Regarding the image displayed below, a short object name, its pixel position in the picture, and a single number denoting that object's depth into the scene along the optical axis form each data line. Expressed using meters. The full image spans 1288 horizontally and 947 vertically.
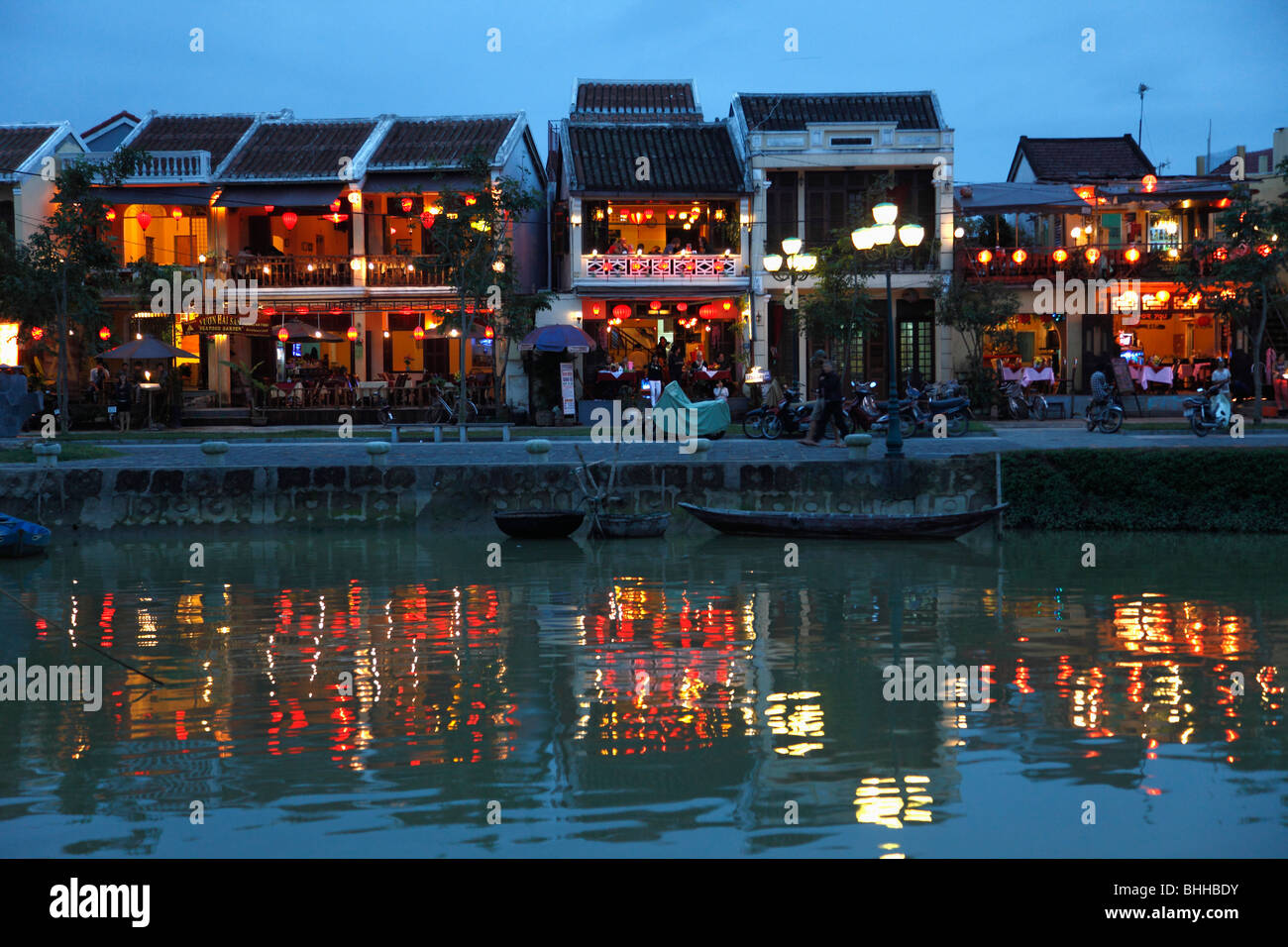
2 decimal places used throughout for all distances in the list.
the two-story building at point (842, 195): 33.25
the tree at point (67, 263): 26.39
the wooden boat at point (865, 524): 18.08
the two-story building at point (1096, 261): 33.72
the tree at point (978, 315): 31.72
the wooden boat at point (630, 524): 19.14
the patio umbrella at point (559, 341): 30.55
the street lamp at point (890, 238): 18.75
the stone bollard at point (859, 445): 20.84
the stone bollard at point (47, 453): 20.95
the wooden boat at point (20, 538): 17.45
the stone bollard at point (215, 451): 21.68
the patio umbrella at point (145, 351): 29.85
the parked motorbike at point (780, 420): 24.92
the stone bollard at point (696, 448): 21.42
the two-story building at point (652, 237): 32.81
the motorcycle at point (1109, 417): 25.30
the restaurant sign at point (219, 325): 33.09
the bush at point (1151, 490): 18.95
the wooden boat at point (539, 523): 19.03
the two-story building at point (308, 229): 32.50
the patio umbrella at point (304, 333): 31.86
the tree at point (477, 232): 26.45
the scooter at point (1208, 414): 23.77
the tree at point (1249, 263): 26.25
